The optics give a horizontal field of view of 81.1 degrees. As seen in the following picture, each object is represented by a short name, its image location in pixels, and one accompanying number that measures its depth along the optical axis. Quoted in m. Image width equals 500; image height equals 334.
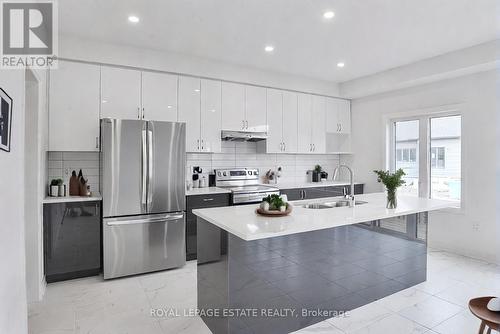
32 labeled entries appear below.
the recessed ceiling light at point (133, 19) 2.92
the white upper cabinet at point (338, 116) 5.49
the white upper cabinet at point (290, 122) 4.95
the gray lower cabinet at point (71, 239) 3.10
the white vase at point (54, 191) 3.30
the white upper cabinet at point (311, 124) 5.14
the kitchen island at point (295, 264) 2.08
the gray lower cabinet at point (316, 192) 4.68
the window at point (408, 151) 4.71
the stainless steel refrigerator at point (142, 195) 3.27
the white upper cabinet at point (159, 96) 3.79
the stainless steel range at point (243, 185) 4.09
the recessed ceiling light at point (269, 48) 3.67
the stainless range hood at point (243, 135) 4.34
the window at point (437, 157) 4.37
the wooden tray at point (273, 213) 2.32
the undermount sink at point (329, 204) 3.00
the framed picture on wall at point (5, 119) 1.61
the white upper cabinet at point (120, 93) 3.57
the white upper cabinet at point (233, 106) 4.36
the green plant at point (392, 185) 2.79
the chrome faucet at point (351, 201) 2.79
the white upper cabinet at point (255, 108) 4.56
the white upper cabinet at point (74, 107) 3.33
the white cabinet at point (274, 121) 4.78
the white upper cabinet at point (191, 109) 4.02
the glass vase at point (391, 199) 2.78
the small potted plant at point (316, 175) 5.54
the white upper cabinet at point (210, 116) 4.18
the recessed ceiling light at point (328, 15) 2.83
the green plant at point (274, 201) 2.36
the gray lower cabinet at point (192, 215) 3.79
